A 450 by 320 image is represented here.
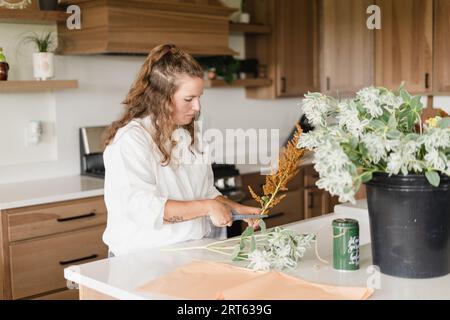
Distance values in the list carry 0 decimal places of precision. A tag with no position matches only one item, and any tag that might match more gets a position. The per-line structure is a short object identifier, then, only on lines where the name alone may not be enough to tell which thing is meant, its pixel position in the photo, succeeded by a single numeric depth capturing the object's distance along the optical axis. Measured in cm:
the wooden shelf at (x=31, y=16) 343
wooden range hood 370
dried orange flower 181
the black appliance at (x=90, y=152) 409
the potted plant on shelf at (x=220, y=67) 461
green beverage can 174
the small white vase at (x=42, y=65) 371
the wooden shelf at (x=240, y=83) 448
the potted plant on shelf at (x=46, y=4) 377
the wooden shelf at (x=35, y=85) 347
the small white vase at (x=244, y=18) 480
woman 207
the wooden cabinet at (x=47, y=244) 322
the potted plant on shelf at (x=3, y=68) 351
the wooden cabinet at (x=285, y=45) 491
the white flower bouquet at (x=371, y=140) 152
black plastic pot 164
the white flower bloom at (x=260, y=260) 176
